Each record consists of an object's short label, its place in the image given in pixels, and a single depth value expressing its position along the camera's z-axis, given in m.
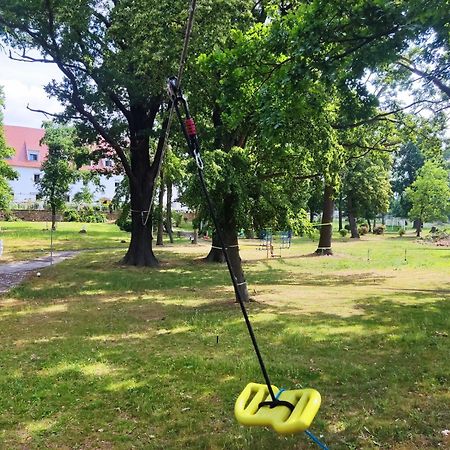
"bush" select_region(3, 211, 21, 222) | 41.54
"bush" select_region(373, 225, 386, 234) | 51.16
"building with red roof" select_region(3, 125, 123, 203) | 56.56
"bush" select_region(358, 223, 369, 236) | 47.28
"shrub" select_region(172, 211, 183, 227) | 38.16
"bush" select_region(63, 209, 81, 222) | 43.81
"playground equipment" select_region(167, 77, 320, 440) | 3.16
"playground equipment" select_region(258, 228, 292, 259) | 25.29
